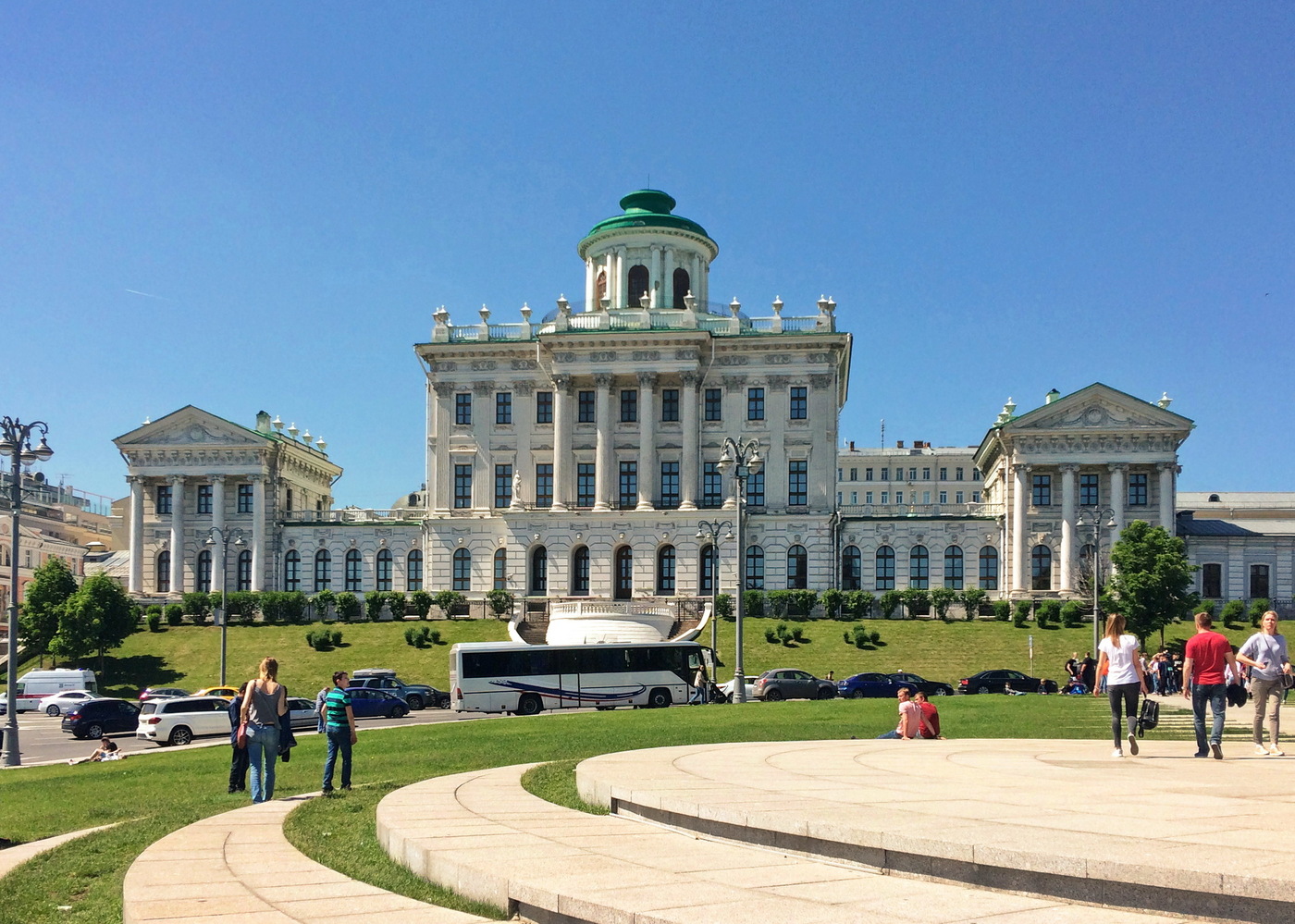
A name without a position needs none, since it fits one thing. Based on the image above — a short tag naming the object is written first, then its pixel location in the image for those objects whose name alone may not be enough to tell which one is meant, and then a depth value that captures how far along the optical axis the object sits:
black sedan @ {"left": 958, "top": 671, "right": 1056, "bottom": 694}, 51.97
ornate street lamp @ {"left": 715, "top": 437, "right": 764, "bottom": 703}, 43.25
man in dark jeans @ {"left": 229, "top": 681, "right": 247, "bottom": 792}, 18.62
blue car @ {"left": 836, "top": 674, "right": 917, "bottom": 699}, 48.22
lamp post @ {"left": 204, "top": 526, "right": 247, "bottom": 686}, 80.38
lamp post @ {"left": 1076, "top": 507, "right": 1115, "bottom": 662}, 72.50
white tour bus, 46.22
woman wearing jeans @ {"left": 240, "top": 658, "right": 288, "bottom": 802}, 16.83
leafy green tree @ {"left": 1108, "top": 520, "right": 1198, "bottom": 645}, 64.06
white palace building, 75.44
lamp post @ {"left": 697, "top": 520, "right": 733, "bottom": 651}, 71.26
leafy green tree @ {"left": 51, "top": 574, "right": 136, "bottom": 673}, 68.19
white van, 62.19
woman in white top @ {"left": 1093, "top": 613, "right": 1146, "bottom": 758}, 16.83
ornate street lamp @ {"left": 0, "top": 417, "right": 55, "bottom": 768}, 33.19
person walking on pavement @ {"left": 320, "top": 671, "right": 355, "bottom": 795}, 17.06
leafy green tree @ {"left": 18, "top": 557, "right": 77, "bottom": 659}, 71.62
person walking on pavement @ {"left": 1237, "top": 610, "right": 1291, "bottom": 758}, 17.77
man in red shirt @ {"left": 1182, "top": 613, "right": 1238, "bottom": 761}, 16.98
